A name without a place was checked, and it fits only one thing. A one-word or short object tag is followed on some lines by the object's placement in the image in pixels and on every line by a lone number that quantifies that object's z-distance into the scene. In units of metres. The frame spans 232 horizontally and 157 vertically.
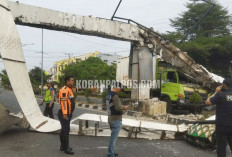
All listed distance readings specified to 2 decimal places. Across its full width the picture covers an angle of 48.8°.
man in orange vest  5.32
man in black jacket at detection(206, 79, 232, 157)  4.62
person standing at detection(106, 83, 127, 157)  5.00
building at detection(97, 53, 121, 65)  66.94
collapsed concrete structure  6.69
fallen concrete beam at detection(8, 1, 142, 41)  9.27
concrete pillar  12.00
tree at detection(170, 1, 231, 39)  28.27
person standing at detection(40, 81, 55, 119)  8.67
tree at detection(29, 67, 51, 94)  40.16
